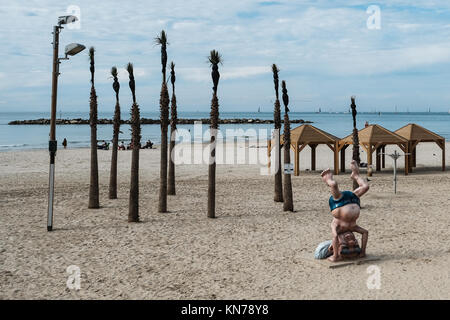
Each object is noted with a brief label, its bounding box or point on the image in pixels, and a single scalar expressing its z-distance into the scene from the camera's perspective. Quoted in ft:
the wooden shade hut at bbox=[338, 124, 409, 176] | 80.59
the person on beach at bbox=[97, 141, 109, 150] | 141.40
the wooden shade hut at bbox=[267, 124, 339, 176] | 80.94
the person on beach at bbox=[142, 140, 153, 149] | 154.29
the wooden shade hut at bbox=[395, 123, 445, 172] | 86.91
